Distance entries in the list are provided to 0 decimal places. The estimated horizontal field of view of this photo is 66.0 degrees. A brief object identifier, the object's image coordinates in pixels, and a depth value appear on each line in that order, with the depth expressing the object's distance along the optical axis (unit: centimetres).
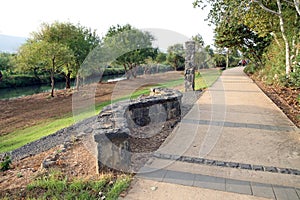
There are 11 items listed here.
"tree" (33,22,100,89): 1756
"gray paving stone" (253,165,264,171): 338
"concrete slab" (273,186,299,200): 270
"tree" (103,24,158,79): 2039
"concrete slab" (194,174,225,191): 294
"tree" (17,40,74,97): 1459
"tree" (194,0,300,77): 995
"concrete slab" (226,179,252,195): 283
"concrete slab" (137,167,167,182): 320
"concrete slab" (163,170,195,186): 306
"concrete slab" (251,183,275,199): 275
